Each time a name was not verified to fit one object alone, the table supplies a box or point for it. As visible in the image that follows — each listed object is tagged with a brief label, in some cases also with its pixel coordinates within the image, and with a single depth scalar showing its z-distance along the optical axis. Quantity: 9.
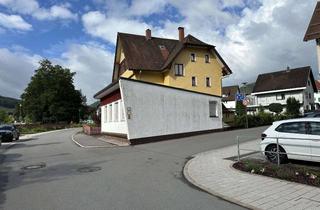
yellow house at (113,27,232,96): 22.67
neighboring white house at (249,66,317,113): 36.84
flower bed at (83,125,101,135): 23.27
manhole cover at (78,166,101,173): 7.52
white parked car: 6.55
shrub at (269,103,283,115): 33.76
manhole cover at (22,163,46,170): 8.22
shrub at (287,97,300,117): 32.46
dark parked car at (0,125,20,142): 20.63
